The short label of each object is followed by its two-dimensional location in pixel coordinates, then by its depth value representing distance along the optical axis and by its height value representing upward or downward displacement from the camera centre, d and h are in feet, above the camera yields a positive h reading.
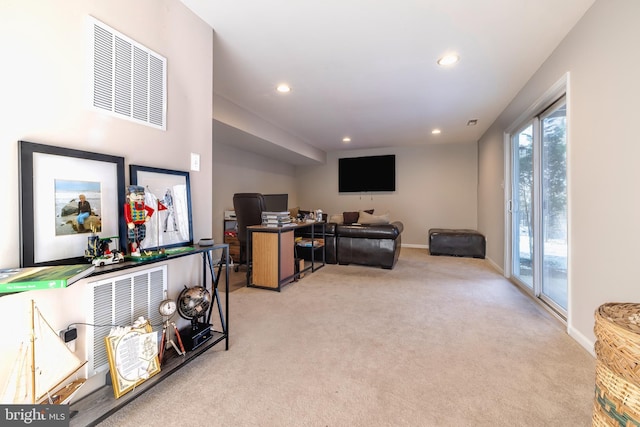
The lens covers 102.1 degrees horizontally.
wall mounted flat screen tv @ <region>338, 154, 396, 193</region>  21.77 +3.38
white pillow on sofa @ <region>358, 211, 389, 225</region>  14.64 -0.38
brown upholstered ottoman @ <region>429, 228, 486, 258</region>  16.55 -2.05
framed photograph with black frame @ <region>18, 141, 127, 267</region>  3.45 +0.21
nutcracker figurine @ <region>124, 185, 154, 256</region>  4.37 -0.01
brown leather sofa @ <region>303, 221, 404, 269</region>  13.38 -1.70
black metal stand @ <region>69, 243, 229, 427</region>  3.62 -2.80
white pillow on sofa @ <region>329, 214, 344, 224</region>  16.83 -0.42
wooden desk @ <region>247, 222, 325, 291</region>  10.38 -1.80
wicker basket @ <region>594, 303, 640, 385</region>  2.40 -1.29
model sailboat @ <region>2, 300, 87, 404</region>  3.13 -1.97
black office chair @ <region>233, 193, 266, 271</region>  11.90 +0.16
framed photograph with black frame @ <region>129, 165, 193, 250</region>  4.92 +0.19
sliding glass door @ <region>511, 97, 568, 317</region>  8.07 +0.22
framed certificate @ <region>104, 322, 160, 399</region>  3.99 -2.33
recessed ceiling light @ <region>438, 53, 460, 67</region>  7.98 +4.82
